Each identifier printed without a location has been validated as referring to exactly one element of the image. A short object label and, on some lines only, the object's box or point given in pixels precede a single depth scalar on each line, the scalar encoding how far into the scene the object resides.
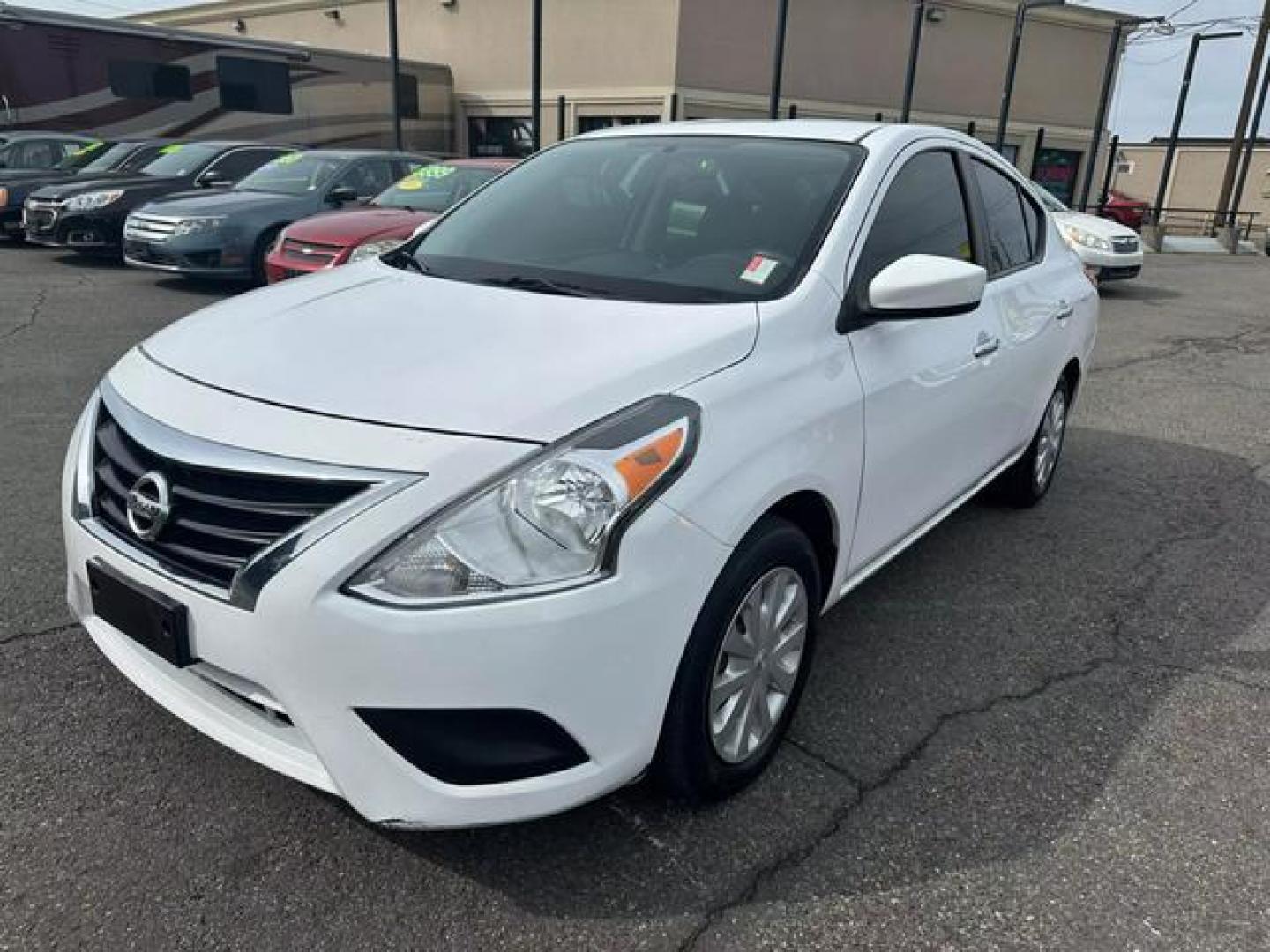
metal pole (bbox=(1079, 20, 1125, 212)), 26.72
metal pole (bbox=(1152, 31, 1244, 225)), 25.53
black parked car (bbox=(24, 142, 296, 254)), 10.93
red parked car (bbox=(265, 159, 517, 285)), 7.66
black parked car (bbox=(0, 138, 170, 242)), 12.28
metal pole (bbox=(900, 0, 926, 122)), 21.53
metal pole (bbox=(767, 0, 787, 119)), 19.36
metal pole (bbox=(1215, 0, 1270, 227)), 22.69
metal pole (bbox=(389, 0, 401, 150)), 21.47
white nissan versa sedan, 1.80
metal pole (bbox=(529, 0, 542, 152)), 17.99
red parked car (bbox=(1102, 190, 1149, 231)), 27.47
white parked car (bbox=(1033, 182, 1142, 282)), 12.41
